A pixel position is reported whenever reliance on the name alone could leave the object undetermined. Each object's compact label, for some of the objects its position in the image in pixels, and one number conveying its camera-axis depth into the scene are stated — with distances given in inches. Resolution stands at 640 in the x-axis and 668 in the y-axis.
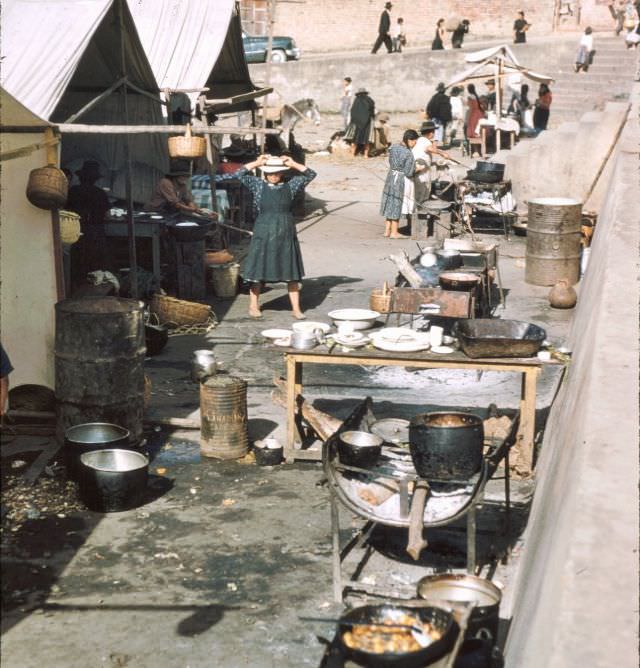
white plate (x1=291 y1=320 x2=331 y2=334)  357.7
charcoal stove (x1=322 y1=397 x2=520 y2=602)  241.6
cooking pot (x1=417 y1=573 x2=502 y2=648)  204.0
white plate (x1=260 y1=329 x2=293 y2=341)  379.1
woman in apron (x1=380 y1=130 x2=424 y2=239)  709.3
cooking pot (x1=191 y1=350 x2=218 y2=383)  409.4
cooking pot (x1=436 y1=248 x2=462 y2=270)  506.6
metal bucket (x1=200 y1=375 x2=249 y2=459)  339.6
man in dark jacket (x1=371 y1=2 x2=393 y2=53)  1526.8
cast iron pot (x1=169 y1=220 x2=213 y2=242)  533.8
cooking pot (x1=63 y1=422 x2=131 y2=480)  309.1
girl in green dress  486.9
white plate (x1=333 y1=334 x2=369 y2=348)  336.2
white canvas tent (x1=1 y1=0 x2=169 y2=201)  431.8
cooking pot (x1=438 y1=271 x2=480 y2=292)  448.8
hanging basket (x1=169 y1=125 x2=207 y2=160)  476.5
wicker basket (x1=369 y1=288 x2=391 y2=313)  451.4
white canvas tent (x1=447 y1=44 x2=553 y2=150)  1048.8
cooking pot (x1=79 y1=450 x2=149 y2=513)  295.7
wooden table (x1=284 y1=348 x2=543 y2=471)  317.7
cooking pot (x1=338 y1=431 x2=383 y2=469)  269.1
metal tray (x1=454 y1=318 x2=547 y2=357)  317.7
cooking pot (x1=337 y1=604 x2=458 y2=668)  163.2
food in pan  171.0
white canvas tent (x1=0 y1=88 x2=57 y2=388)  349.1
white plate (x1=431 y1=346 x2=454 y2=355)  326.0
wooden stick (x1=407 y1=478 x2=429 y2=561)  233.6
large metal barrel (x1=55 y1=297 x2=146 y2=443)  324.8
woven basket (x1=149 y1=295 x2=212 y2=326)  498.9
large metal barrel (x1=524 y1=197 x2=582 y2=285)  592.7
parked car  1579.7
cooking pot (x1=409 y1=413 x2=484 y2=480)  249.6
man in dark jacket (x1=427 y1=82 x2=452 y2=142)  1137.4
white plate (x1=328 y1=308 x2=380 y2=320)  374.9
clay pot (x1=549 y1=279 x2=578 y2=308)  543.8
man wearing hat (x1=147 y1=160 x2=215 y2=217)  574.6
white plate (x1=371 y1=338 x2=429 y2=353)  327.9
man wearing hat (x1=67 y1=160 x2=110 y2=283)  513.7
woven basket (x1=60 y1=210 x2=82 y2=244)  426.0
